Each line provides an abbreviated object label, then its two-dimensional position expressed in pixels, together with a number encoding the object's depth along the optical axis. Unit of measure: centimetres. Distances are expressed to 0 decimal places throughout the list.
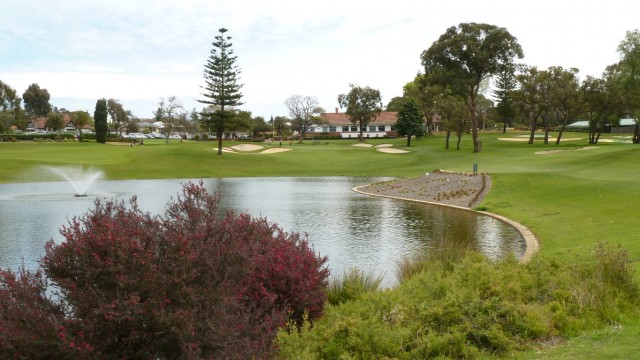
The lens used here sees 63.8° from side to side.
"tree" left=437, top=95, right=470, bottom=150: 6212
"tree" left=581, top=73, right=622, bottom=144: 5942
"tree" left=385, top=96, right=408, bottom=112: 11039
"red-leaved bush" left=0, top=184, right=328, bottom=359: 535
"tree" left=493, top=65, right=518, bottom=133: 10006
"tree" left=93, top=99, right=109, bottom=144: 8681
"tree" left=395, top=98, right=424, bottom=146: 7512
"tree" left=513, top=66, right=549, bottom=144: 6184
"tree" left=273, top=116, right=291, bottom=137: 12776
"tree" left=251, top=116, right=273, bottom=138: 11940
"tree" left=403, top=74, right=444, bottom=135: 9006
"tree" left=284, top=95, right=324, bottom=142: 11856
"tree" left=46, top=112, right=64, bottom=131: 11494
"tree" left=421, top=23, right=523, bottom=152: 5516
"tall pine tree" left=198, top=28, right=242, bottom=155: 6725
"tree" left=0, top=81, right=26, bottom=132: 11600
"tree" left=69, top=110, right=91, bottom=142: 11187
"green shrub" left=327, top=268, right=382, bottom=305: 1010
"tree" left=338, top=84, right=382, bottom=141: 9381
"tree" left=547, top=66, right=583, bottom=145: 6038
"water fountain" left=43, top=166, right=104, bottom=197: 3824
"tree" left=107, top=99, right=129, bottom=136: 13225
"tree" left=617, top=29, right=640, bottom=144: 5047
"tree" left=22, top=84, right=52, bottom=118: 14400
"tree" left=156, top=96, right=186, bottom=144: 12600
